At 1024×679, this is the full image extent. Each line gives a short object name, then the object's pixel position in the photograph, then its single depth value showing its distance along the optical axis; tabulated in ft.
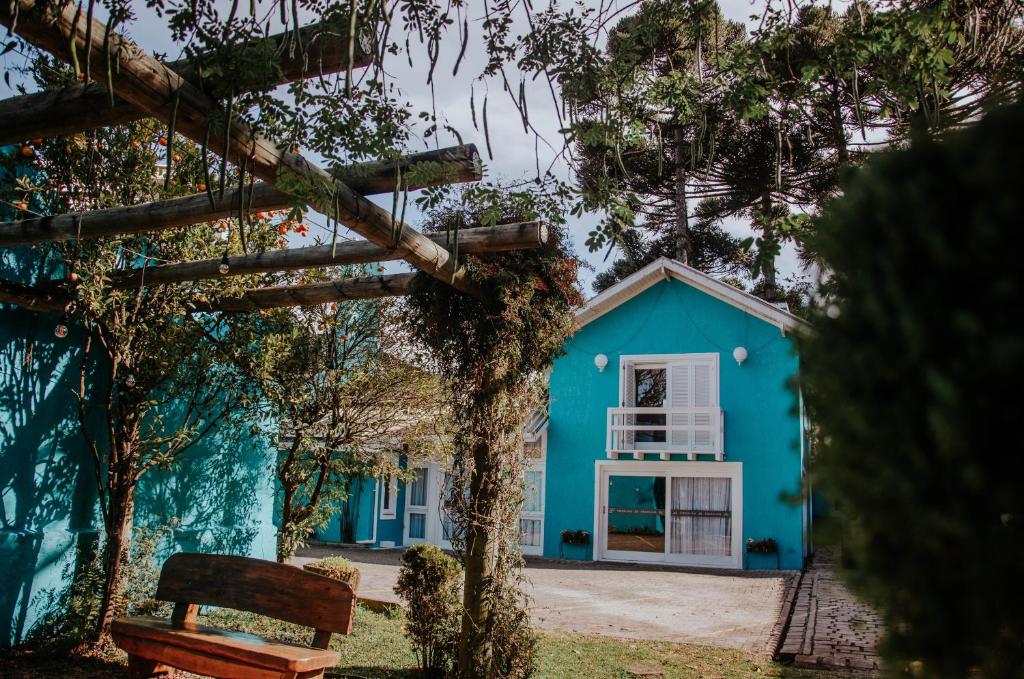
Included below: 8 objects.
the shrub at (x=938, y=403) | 3.90
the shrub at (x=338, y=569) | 28.43
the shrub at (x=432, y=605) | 20.08
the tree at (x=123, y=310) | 20.76
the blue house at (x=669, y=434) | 53.83
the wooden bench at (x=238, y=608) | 15.07
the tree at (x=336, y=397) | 27.91
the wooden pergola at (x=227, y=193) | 10.66
